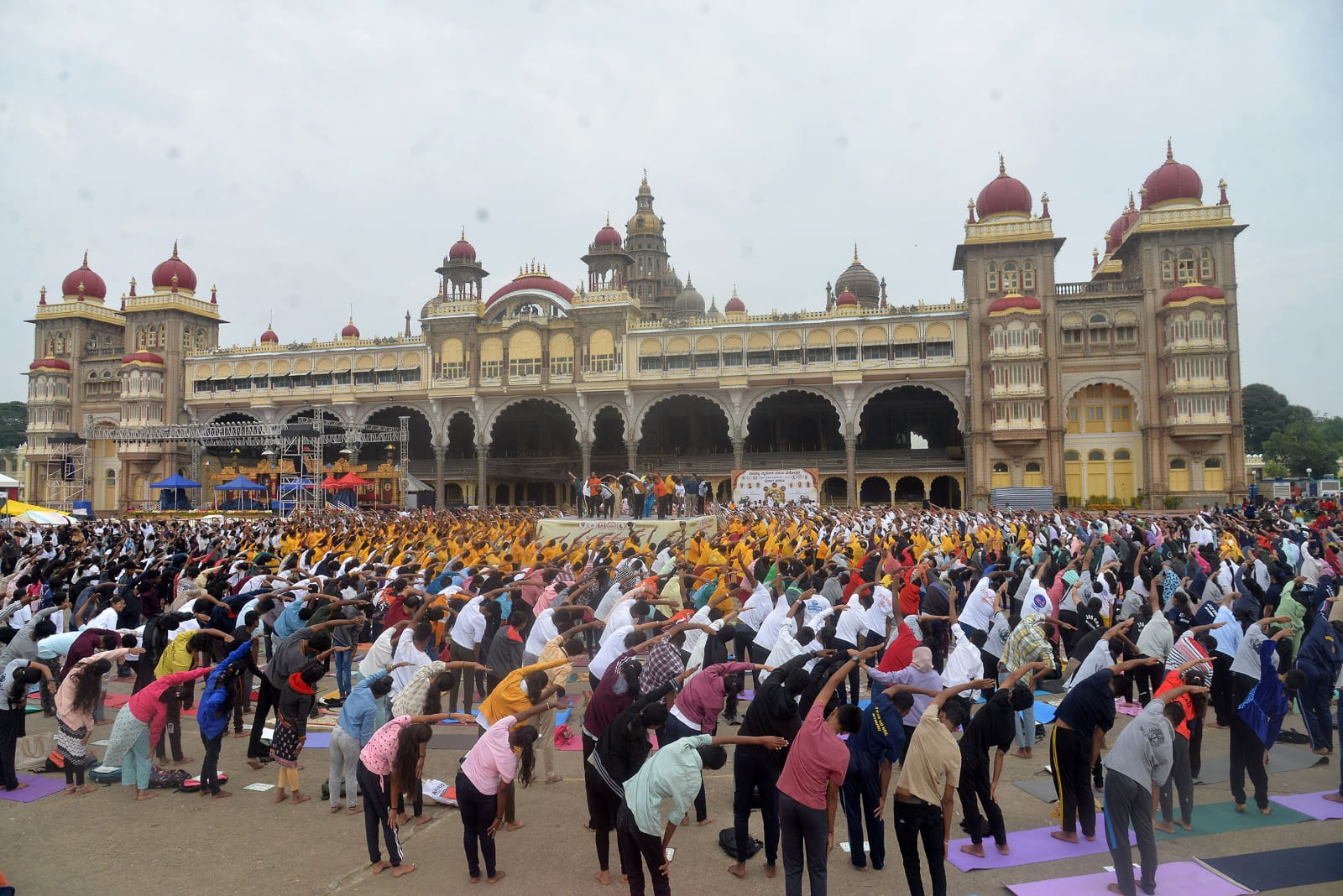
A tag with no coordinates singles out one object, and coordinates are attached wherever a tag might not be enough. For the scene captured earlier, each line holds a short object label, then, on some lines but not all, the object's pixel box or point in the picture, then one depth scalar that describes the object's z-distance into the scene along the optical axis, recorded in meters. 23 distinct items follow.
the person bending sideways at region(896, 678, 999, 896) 4.70
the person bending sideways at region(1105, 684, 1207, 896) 4.87
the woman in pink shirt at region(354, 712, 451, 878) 5.27
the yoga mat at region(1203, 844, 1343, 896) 5.22
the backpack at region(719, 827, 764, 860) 5.60
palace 35.19
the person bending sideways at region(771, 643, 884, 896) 4.53
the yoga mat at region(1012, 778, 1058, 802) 6.62
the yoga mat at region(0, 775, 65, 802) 6.82
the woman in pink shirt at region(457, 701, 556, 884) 4.98
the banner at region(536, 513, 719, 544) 19.89
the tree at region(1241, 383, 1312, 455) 73.50
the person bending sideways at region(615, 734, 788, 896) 4.36
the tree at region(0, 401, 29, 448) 84.91
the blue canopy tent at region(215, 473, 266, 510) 33.75
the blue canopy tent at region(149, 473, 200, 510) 42.18
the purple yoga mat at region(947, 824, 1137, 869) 5.51
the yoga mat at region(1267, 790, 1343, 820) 6.17
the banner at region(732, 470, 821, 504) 31.14
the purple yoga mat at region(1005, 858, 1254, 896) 5.09
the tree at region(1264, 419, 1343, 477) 62.00
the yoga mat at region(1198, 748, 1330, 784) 7.06
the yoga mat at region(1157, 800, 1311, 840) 6.00
